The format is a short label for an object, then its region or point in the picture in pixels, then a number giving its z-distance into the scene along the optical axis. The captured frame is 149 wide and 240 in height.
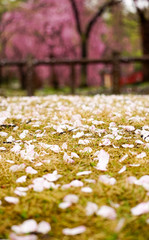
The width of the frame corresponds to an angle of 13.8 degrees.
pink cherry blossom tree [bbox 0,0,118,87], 10.79
